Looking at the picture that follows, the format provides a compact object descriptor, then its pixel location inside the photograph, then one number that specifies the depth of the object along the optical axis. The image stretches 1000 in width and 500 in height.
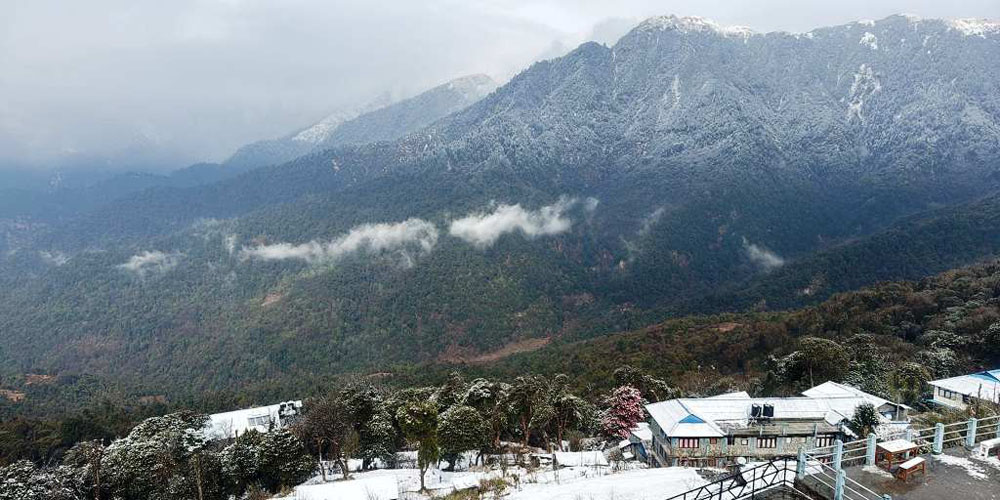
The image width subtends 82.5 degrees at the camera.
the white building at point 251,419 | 67.18
